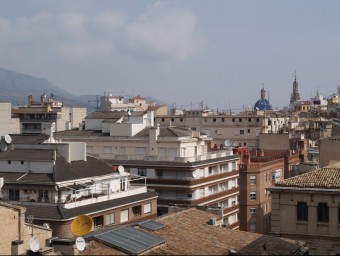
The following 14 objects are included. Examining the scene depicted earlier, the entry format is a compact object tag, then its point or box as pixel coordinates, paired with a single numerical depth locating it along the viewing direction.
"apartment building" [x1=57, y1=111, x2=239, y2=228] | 69.56
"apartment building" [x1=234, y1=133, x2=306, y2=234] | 83.94
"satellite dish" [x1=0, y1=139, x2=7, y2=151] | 58.16
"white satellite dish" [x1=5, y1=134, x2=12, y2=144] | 58.06
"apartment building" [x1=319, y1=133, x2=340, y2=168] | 60.06
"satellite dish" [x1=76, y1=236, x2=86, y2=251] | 26.45
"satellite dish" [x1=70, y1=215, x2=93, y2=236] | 32.59
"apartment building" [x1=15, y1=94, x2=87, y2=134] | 122.94
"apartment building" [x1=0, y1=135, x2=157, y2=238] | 48.75
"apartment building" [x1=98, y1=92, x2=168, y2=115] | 144.75
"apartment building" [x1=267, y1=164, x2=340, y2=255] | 39.00
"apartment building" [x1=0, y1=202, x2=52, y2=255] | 39.59
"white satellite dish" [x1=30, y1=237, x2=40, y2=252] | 25.98
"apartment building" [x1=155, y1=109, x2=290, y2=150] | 121.56
